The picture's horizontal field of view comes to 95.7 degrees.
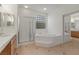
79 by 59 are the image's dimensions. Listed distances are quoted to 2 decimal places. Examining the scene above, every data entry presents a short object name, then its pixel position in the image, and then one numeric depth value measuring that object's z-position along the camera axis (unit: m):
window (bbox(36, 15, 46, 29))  2.15
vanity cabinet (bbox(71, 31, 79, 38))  2.17
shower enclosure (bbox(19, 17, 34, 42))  2.13
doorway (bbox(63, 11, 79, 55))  2.07
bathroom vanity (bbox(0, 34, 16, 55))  1.76
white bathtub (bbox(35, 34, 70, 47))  2.17
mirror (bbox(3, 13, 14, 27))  2.10
